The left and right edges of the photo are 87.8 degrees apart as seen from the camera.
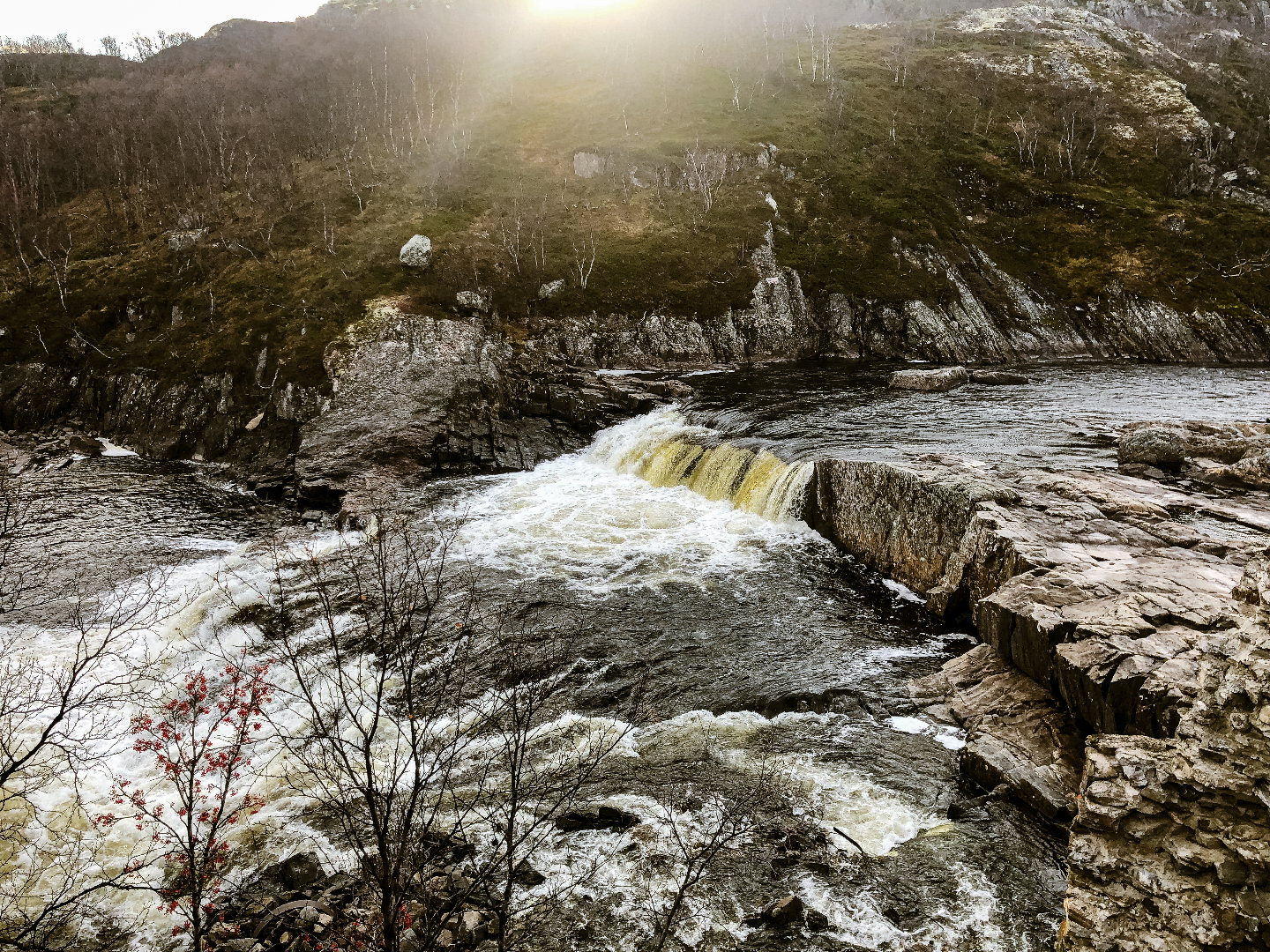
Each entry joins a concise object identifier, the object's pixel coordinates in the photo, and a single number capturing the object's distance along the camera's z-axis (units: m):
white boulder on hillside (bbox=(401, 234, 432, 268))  45.78
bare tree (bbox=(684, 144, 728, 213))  58.75
